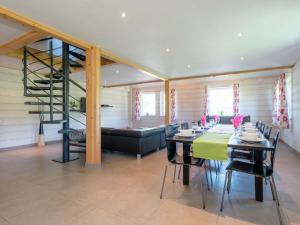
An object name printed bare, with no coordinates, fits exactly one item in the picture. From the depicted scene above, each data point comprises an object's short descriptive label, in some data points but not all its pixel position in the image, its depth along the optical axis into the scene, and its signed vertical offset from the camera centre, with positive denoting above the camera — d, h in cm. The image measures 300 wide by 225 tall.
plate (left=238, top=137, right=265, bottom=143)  208 -32
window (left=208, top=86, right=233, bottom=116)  777 +50
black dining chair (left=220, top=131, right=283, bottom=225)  196 -66
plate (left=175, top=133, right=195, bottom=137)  248 -31
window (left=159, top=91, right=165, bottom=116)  938 +53
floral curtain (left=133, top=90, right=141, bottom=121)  987 +46
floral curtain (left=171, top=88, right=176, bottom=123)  830 +34
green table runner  204 -42
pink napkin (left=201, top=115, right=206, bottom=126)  377 -19
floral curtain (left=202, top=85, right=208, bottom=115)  798 +45
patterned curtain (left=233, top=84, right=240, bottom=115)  736 +53
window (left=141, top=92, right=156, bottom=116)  973 +47
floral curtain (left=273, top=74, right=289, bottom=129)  548 +15
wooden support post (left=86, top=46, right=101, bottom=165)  371 +13
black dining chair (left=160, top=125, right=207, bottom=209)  238 -65
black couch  432 -69
